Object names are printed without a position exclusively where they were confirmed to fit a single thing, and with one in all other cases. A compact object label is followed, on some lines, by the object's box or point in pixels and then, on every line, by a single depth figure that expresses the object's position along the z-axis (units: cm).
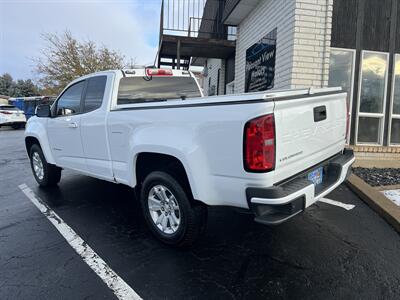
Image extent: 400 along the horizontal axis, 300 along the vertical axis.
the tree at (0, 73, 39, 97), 6206
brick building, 714
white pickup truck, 268
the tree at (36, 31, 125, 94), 3052
